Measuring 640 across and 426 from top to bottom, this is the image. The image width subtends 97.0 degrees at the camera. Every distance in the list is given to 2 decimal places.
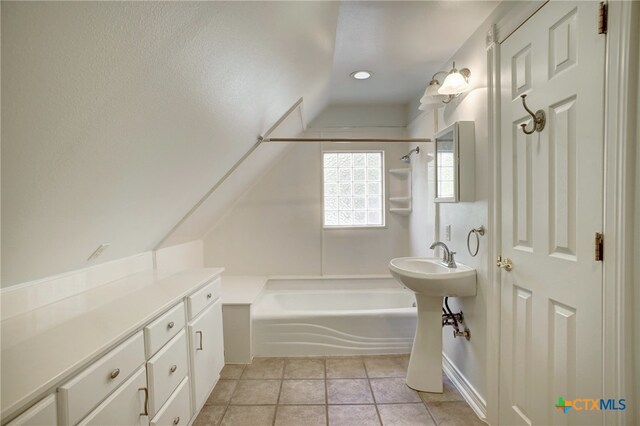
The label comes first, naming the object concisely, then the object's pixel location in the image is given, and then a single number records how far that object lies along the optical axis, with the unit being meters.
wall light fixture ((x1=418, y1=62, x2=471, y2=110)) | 1.82
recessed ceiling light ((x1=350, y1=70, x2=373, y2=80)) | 2.48
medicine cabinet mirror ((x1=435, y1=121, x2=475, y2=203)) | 1.83
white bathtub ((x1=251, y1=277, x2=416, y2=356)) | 2.51
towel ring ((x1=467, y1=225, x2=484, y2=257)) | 1.75
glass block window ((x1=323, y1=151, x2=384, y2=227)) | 3.50
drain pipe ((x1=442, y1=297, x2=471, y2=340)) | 1.93
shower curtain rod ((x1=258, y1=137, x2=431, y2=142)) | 2.33
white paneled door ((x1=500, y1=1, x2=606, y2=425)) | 1.05
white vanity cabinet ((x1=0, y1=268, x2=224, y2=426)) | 0.80
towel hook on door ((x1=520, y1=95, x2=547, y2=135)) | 1.28
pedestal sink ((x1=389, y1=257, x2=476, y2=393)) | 1.81
